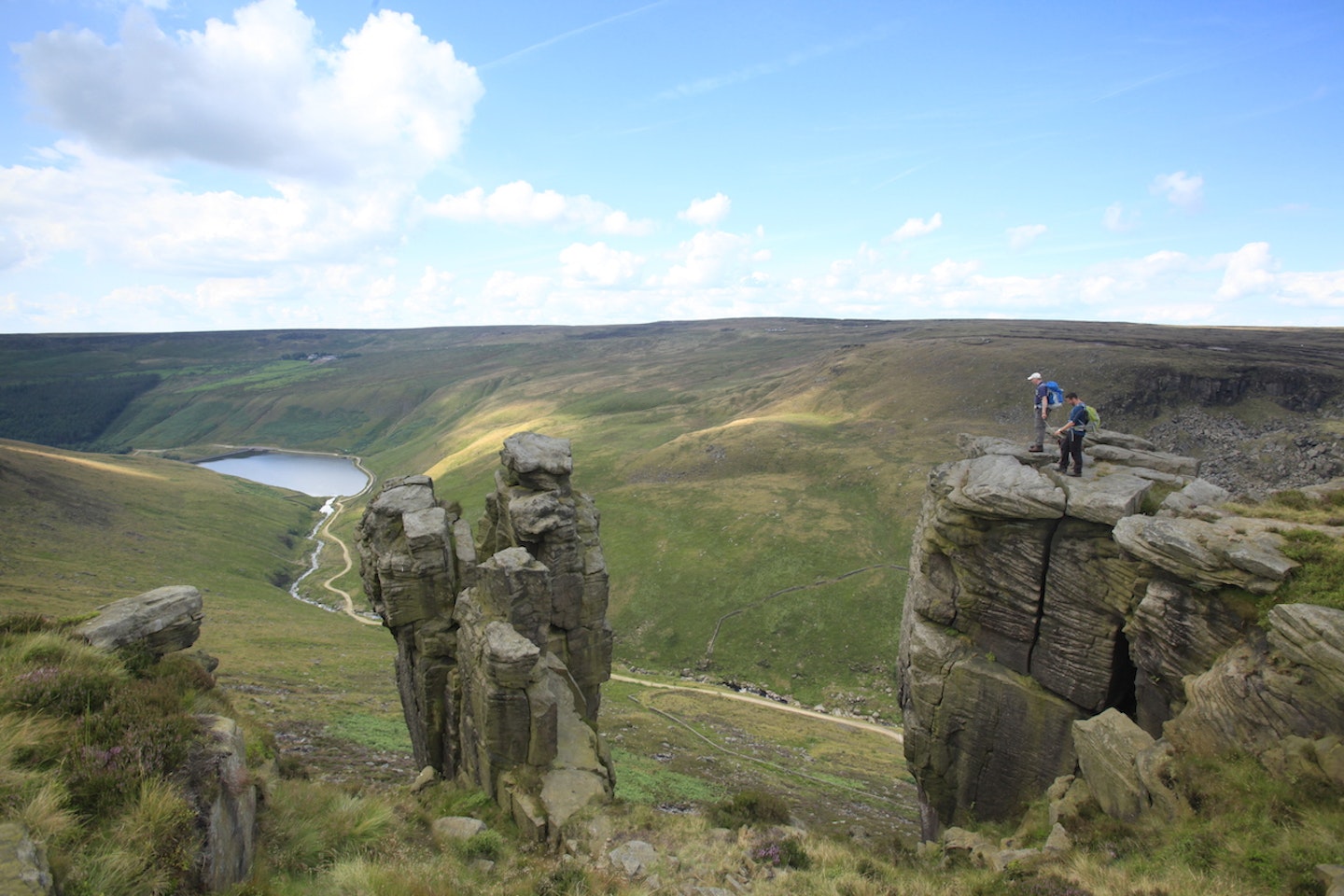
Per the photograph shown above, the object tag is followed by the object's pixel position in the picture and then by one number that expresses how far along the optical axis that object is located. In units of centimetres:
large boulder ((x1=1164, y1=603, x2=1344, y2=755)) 1496
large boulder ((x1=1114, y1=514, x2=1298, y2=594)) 1742
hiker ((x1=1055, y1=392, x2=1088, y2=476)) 2500
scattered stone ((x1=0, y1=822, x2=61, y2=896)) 929
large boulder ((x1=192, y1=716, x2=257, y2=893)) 1280
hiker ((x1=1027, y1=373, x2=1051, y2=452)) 2641
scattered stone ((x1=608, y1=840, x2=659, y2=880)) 1728
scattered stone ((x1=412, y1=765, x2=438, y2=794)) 2495
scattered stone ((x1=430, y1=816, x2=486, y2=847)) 1881
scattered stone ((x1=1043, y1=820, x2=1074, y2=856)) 1736
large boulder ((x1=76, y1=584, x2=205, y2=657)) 1741
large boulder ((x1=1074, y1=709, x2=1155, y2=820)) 1803
